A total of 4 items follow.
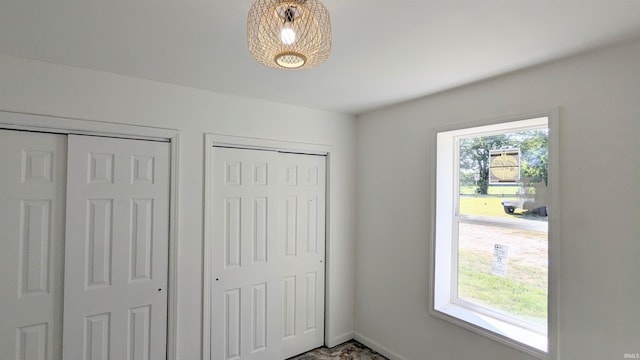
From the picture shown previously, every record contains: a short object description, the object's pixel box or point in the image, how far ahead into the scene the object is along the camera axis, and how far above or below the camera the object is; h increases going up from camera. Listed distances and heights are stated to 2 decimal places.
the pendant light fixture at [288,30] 1.05 +0.54
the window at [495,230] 2.11 -0.36
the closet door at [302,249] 2.95 -0.67
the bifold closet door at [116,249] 2.01 -0.48
